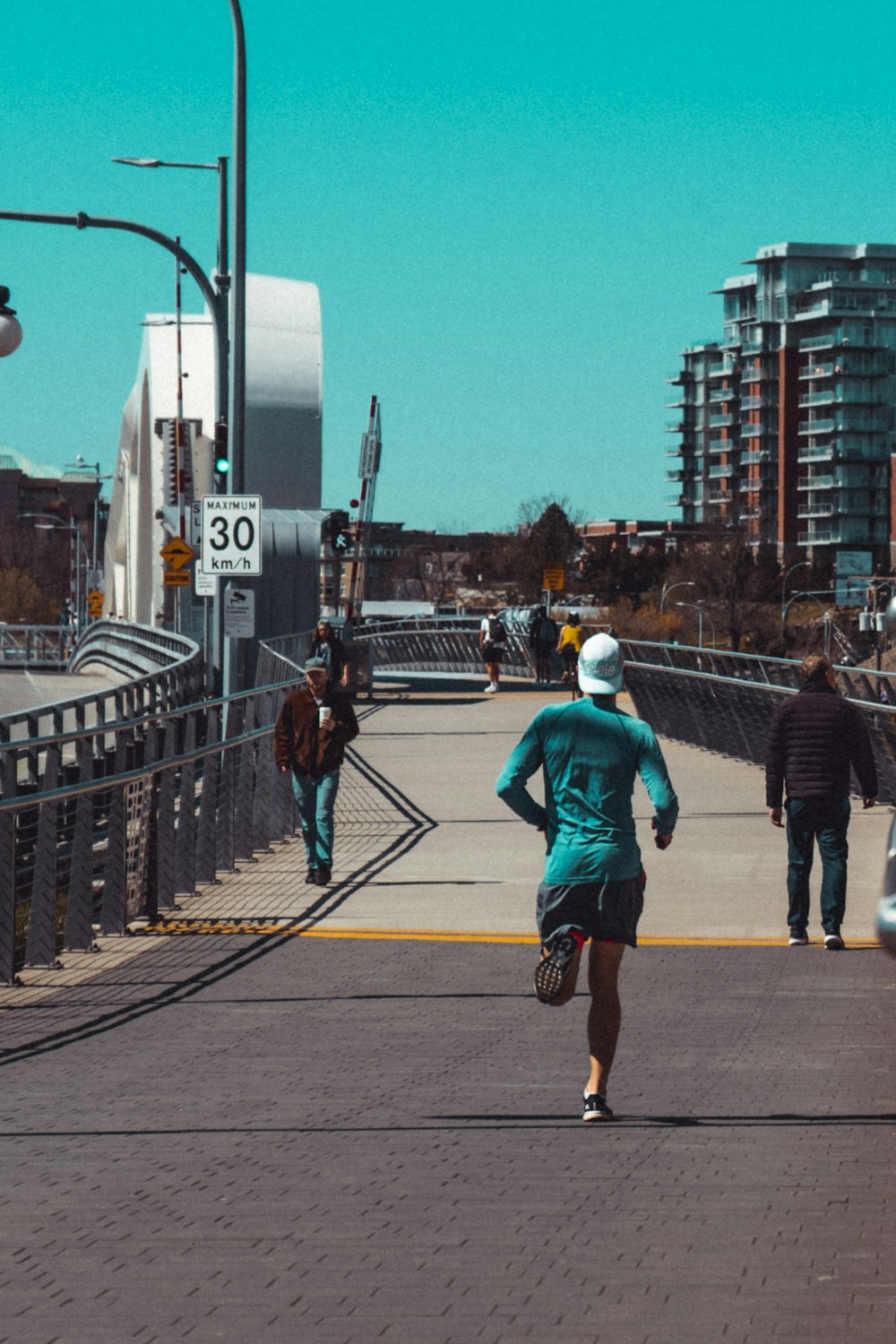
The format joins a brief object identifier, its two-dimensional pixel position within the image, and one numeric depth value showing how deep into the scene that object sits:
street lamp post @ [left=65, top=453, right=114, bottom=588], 99.64
